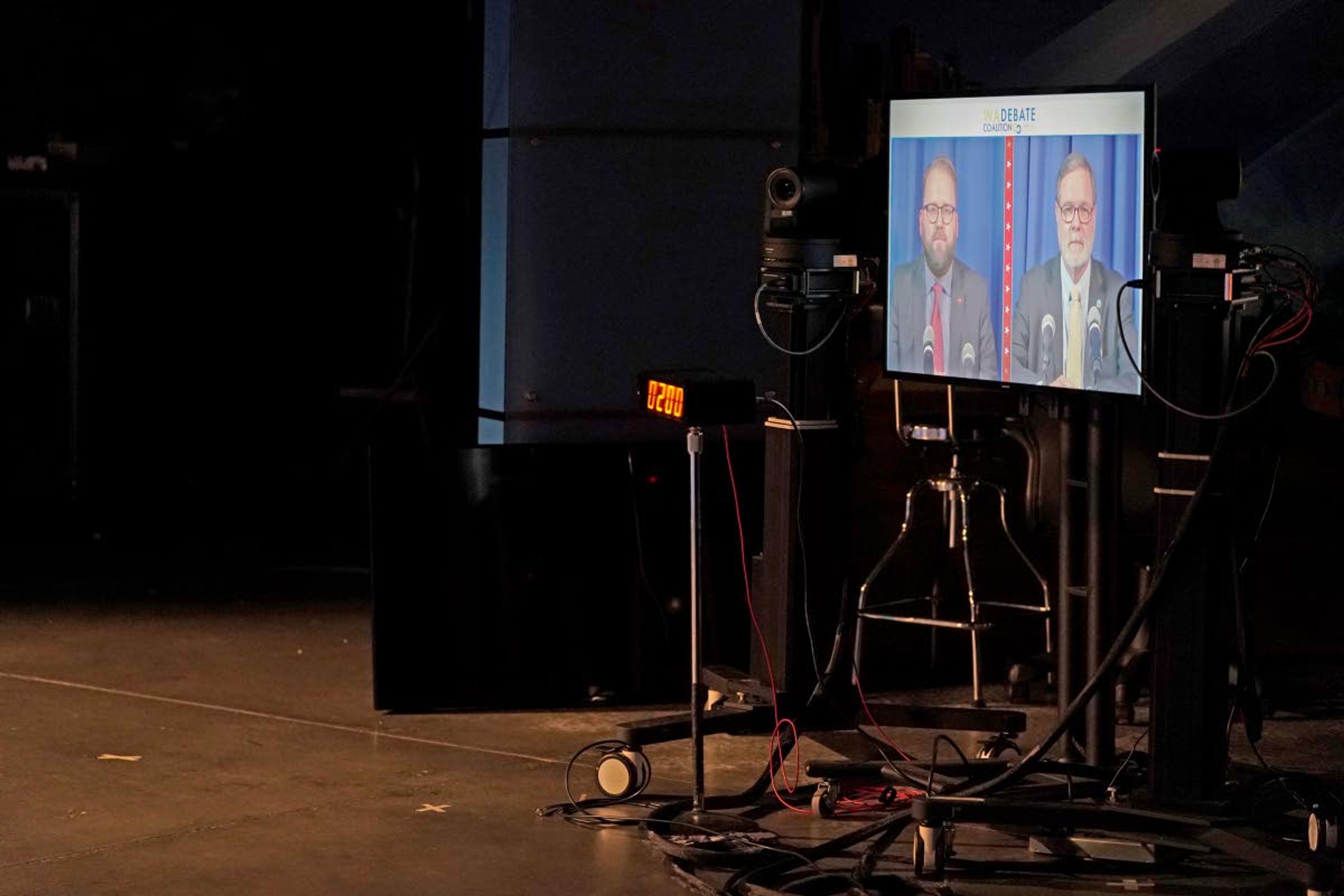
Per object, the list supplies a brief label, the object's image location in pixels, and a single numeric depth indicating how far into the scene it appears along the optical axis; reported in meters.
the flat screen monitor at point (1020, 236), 4.43
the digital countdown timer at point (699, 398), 4.52
